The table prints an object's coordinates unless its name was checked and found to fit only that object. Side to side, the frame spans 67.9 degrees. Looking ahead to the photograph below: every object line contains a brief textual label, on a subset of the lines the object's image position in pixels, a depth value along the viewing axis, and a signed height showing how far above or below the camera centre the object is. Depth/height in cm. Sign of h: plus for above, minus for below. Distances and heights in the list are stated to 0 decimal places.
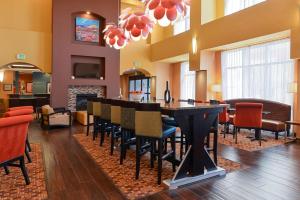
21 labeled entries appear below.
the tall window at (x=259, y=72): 626 +86
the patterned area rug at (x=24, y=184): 260 -113
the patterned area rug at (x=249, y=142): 496 -105
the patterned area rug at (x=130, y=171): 280 -112
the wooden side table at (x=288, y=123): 531 -59
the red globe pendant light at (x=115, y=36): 454 +128
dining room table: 287 -59
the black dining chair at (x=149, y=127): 291 -38
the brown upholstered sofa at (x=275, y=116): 585 -48
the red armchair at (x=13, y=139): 245 -49
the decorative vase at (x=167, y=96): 394 +4
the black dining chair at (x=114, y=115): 406 -31
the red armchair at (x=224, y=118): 612 -54
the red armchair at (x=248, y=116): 516 -40
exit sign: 796 +147
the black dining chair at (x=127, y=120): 344 -35
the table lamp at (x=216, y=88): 784 +38
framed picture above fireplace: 893 +279
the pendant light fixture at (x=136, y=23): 376 +129
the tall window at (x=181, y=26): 990 +334
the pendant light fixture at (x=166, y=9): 317 +131
